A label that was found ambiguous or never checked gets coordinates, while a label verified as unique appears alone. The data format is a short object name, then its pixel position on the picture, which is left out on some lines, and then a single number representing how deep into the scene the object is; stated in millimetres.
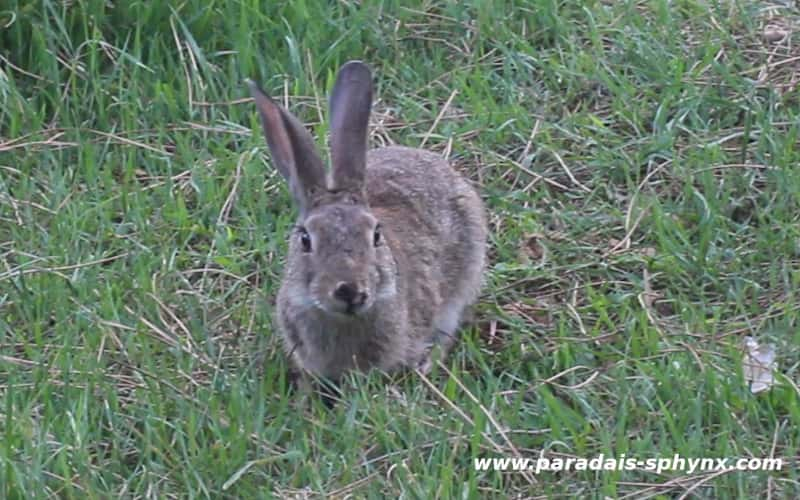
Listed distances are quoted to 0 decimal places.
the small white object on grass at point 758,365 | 4699
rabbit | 4859
